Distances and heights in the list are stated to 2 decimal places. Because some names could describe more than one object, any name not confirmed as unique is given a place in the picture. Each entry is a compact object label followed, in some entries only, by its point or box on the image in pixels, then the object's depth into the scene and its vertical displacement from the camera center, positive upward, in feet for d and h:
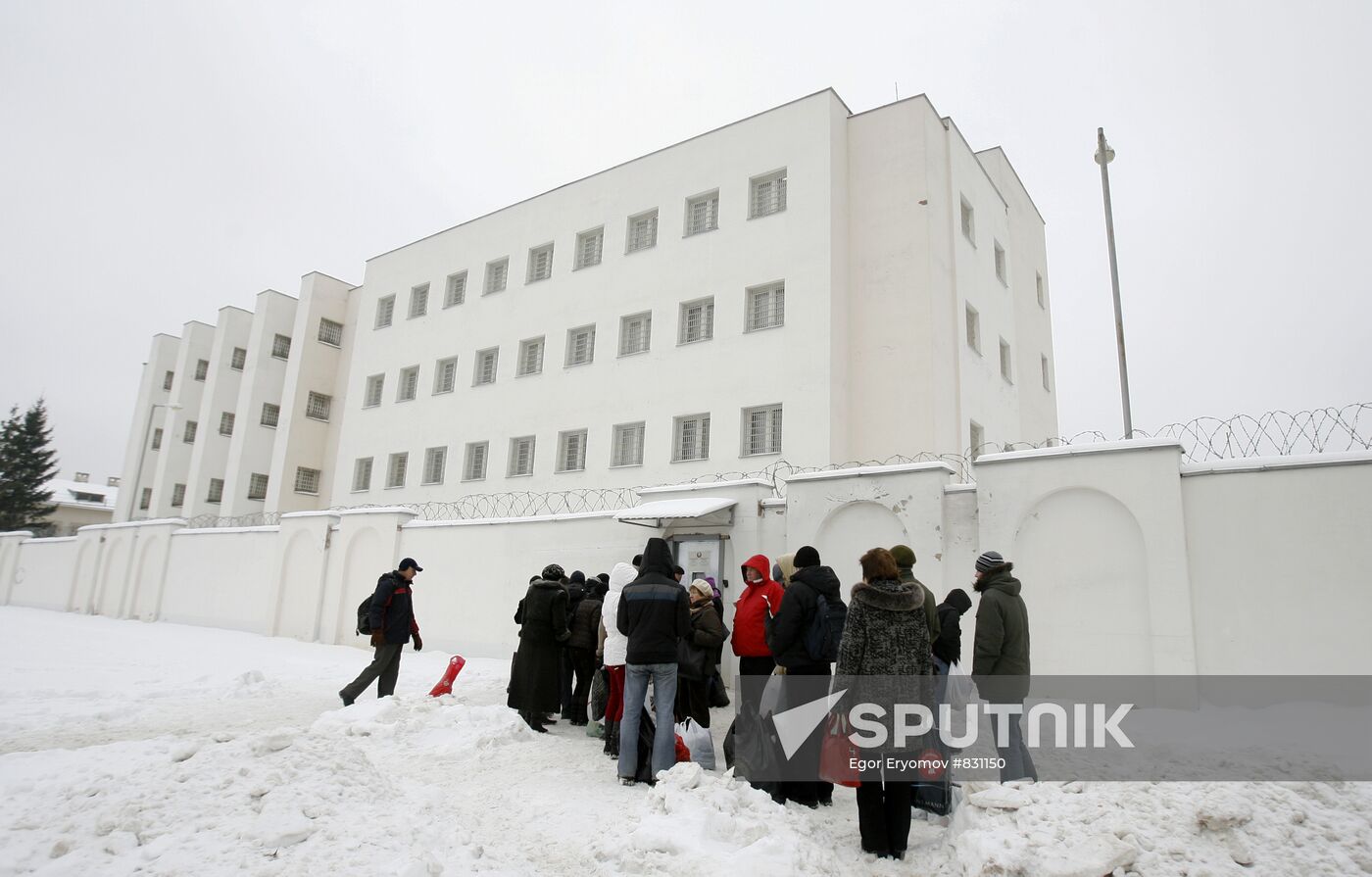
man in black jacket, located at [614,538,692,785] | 22.71 -1.12
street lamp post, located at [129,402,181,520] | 118.38 +22.19
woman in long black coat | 29.86 -1.87
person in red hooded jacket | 22.25 -0.13
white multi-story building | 62.69 +26.51
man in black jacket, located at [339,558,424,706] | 31.99 -1.20
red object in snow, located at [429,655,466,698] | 32.53 -3.18
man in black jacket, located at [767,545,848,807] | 20.40 -0.44
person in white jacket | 25.27 -1.41
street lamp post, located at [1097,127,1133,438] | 54.49 +32.15
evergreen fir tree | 181.47 +25.65
